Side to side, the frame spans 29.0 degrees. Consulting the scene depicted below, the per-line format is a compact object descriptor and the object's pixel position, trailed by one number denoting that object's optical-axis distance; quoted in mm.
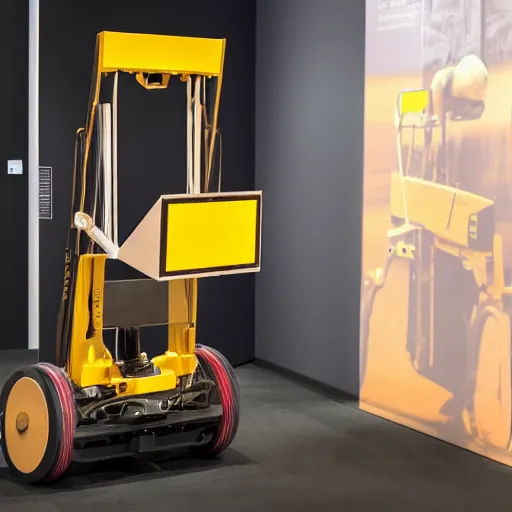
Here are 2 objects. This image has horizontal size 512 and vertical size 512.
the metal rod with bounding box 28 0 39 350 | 6586
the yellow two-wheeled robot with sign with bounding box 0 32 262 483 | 3830
